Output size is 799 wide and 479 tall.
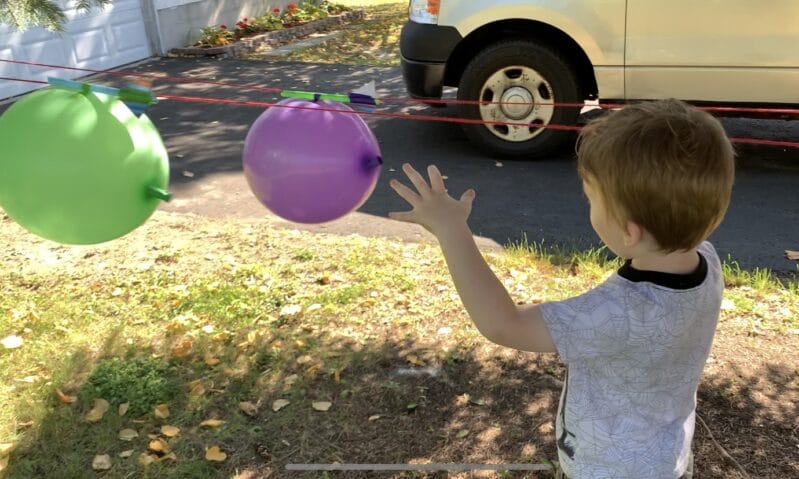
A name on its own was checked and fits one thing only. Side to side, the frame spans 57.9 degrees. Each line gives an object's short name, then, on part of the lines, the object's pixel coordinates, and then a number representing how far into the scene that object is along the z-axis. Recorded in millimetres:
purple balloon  2031
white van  5145
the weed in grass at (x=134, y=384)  3055
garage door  8211
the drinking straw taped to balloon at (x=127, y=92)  1926
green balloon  1812
